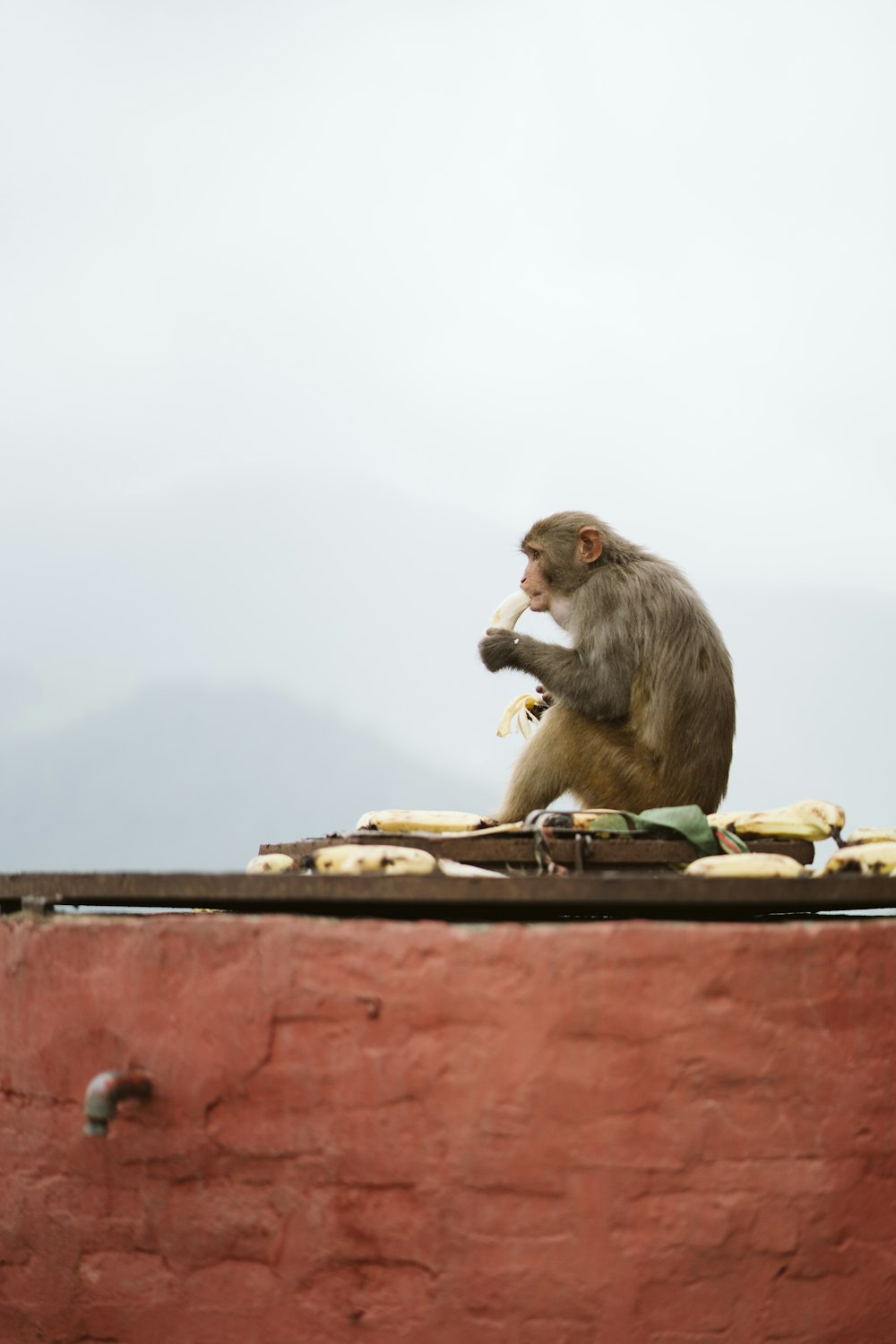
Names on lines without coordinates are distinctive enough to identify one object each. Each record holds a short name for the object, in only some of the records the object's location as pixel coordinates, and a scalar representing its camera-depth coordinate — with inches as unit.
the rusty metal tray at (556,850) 259.9
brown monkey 376.8
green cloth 267.0
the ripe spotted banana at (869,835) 287.0
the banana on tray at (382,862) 228.4
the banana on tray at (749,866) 222.4
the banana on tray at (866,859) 243.1
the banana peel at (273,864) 261.0
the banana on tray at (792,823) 293.4
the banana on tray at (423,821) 309.9
